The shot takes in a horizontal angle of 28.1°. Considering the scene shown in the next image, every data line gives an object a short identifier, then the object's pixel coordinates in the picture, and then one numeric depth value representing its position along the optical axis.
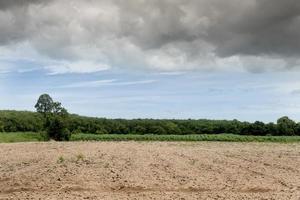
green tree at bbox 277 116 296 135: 50.10
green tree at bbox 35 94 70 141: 43.53
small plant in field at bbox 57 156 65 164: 17.36
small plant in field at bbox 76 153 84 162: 17.47
